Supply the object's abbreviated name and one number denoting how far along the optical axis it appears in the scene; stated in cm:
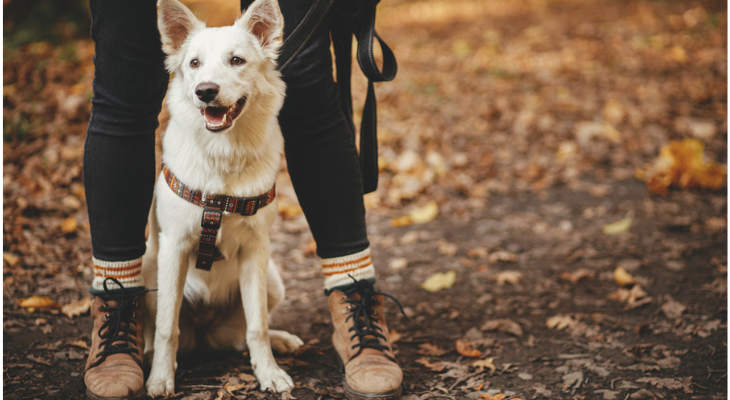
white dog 175
